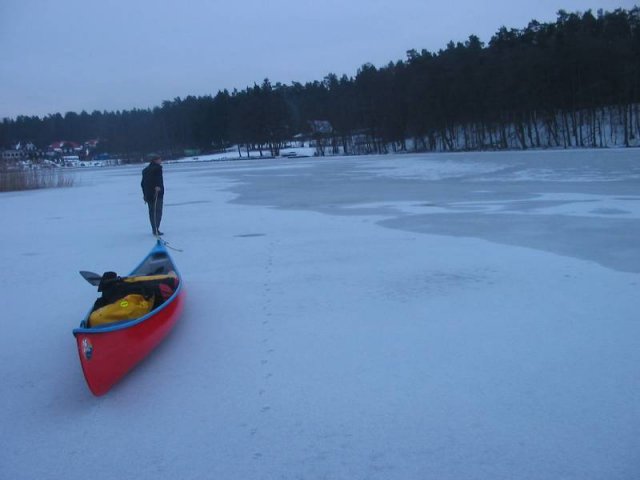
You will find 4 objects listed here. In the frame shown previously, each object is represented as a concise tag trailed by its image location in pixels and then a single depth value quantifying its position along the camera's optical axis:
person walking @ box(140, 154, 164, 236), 9.48
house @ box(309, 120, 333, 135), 67.68
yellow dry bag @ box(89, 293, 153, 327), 3.96
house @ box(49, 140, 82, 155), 127.44
